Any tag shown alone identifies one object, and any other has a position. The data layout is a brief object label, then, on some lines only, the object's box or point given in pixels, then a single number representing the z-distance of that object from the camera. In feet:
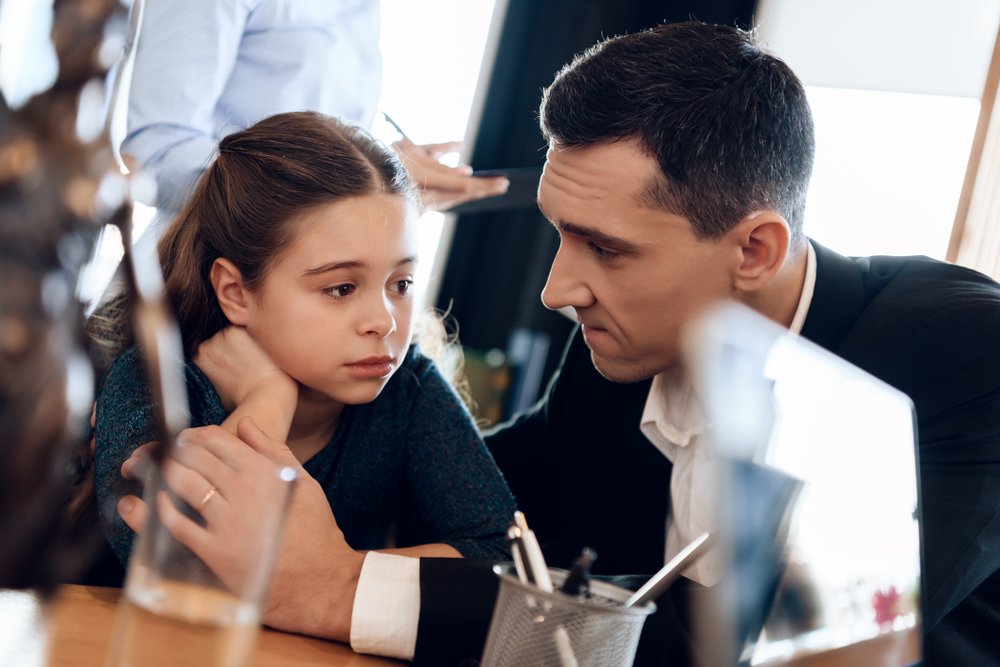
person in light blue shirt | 5.81
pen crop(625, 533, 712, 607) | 4.21
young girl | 5.19
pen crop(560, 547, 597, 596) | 4.14
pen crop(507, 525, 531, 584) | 4.24
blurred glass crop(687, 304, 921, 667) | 3.11
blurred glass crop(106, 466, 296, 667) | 2.86
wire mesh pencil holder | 4.12
